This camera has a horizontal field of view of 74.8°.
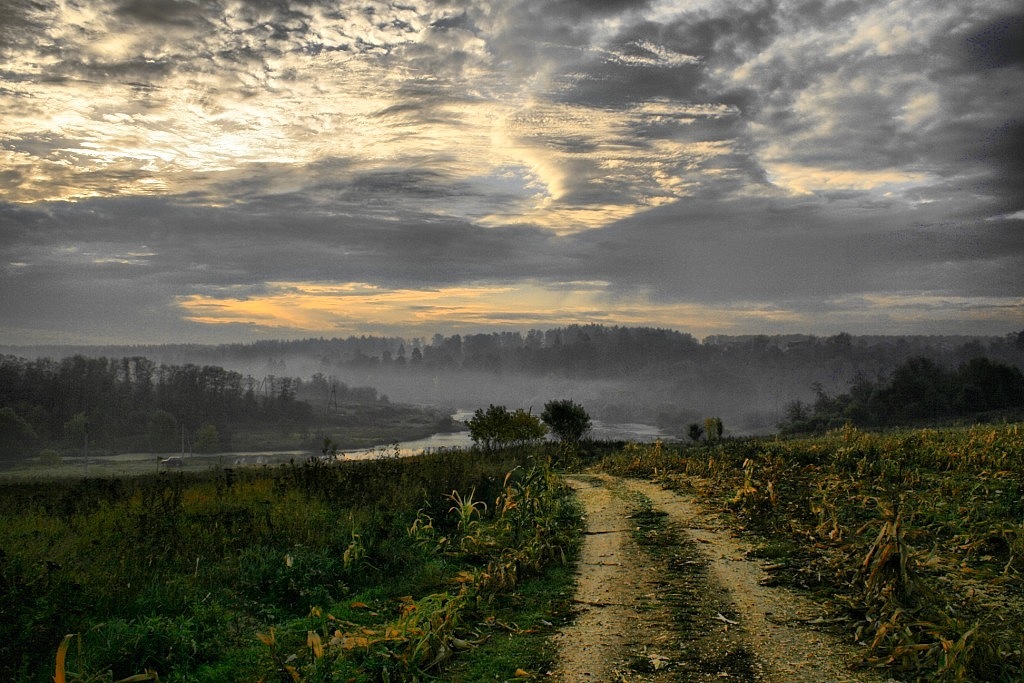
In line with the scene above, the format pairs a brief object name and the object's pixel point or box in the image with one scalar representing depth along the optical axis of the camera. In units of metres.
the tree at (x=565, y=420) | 39.72
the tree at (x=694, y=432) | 53.69
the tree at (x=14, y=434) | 104.81
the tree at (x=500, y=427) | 29.80
